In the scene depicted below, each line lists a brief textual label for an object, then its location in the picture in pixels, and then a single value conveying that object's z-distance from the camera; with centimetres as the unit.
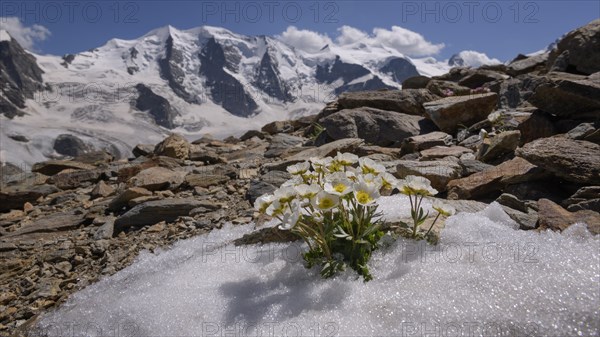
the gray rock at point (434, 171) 523
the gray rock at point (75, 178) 921
